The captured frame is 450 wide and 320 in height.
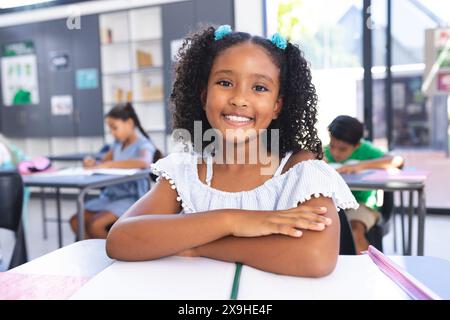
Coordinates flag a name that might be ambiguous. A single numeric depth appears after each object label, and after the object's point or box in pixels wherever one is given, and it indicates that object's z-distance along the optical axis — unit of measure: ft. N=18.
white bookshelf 16.81
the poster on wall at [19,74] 18.47
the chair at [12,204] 5.21
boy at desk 8.06
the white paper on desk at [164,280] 2.04
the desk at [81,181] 7.75
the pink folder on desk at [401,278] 1.92
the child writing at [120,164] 8.81
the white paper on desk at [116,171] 8.75
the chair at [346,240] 3.97
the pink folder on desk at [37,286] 2.17
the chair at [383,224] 7.92
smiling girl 2.58
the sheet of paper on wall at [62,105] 17.72
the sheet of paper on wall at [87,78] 17.31
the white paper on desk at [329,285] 2.02
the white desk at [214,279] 2.05
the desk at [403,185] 7.11
